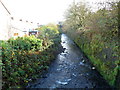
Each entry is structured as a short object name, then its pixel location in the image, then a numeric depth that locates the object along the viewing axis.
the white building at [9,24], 11.05
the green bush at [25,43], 7.23
